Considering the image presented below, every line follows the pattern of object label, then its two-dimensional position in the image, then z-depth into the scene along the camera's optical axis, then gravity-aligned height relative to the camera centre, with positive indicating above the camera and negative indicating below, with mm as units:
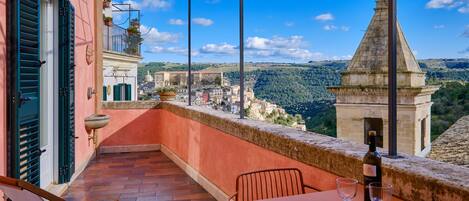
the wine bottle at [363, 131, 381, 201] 1370 -266
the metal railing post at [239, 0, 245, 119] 3348 +304
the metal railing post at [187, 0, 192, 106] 4828 +505
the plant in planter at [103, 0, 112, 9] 6914 +1671
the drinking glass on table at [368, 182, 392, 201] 1266 -341
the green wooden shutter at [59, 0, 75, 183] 3859 +15
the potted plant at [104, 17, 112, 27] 7526 +1430
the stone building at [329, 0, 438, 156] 5576 -80
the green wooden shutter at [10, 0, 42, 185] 2531 +3
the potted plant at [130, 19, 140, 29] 8453 +1549
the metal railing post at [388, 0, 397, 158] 1720 +87
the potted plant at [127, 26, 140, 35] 8422 +1386
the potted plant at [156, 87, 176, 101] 6215 -23
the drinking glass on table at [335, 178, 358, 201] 1370 -358
